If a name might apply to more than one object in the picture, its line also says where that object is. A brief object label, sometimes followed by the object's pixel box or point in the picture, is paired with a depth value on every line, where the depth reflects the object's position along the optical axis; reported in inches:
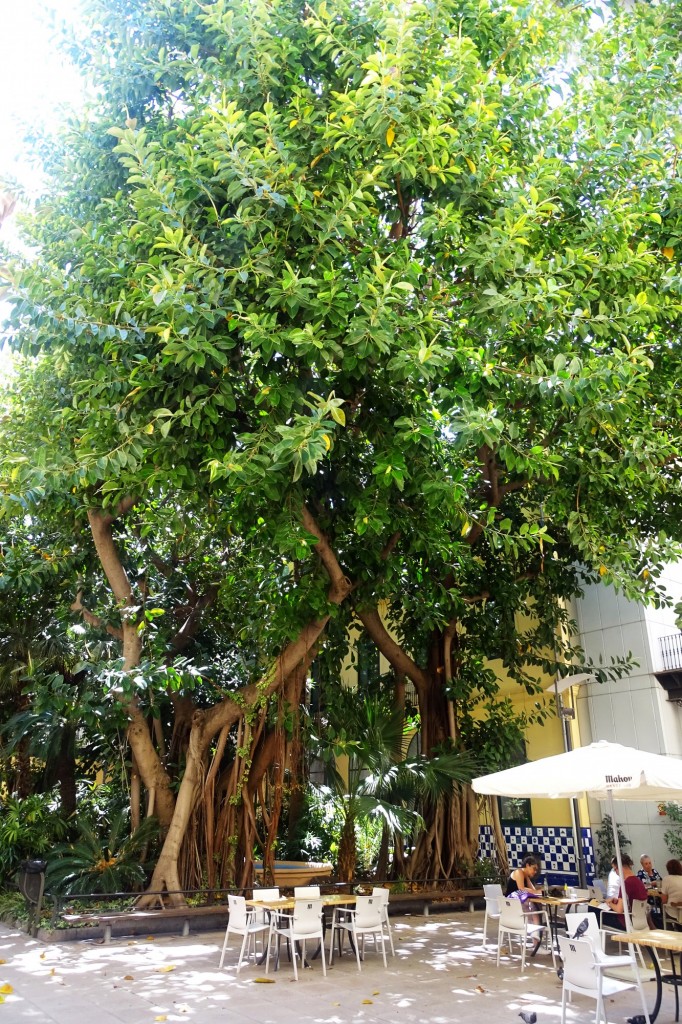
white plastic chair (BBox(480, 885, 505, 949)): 338.6
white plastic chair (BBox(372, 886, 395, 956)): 317.4
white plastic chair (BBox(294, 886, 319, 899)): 308.5
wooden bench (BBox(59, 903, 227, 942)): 366.0
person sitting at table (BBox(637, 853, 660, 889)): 394.0
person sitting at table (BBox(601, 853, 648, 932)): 299.0
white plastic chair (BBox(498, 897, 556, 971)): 309.9
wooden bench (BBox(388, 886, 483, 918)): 448.2
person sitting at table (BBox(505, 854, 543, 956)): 340.2
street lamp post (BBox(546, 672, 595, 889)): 448.1
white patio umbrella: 250.1
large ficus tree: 268.8
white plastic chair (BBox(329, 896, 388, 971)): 309.3
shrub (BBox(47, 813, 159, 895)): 402.0
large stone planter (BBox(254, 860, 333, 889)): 461.4
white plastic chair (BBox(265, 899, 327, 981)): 293.0
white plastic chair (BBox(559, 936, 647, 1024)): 215.5
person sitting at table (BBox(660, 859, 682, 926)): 326.6
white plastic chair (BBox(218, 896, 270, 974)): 301.6
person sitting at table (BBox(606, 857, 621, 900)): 306.5
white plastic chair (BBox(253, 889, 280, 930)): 329.1
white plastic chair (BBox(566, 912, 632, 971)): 227.0
